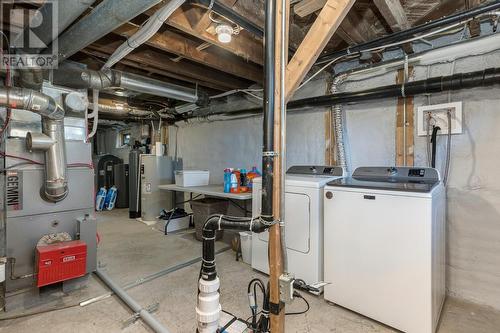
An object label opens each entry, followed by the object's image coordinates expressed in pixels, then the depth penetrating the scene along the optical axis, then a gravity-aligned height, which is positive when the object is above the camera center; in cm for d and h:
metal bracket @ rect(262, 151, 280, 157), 136 +6
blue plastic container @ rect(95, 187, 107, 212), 601 -81
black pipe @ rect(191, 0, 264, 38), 171 +111
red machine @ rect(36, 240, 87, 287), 207 -82
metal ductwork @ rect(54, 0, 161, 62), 158 +101
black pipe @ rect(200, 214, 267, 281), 125 -33
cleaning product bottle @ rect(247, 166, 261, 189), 329 -13
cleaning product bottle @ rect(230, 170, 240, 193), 324 -22
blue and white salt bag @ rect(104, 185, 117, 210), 614 -83
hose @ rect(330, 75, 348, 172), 278 +40
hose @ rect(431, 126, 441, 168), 228 +21
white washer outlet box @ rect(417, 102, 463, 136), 221 +44
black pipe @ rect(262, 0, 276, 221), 135 +18
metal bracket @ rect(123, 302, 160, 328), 189 -117
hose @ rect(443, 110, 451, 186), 225 +11
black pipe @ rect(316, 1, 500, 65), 171 +107
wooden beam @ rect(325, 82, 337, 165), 297 +31
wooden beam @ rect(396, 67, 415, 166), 247 +36
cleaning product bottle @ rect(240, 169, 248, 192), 342 -20
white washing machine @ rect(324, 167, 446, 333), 169 -61
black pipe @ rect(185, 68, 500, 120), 198 +70
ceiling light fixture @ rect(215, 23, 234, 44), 202 +108
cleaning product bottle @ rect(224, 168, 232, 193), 327 -21
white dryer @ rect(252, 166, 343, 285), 225 -55
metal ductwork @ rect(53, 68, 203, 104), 257 +96
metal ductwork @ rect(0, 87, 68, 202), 206 +20
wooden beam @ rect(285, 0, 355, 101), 130 +67
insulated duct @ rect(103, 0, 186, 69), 164 +103
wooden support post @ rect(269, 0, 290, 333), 134 -10
